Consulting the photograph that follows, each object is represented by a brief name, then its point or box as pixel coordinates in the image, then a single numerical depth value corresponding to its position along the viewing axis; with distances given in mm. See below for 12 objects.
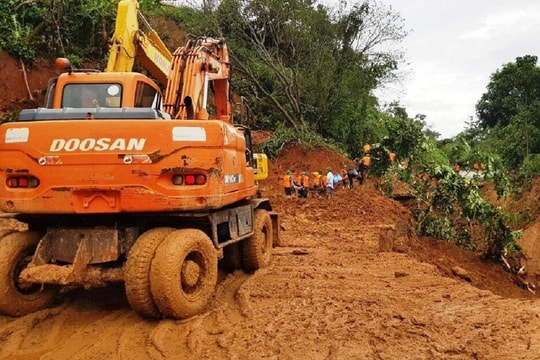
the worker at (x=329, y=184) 18203
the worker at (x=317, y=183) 18941
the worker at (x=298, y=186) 18647
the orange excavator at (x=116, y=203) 5098
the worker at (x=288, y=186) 18547
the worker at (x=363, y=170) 19562
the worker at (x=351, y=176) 19500
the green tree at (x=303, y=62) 24594
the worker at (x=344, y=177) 20016
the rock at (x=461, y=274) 10188
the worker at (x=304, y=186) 18453
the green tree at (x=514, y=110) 29078
